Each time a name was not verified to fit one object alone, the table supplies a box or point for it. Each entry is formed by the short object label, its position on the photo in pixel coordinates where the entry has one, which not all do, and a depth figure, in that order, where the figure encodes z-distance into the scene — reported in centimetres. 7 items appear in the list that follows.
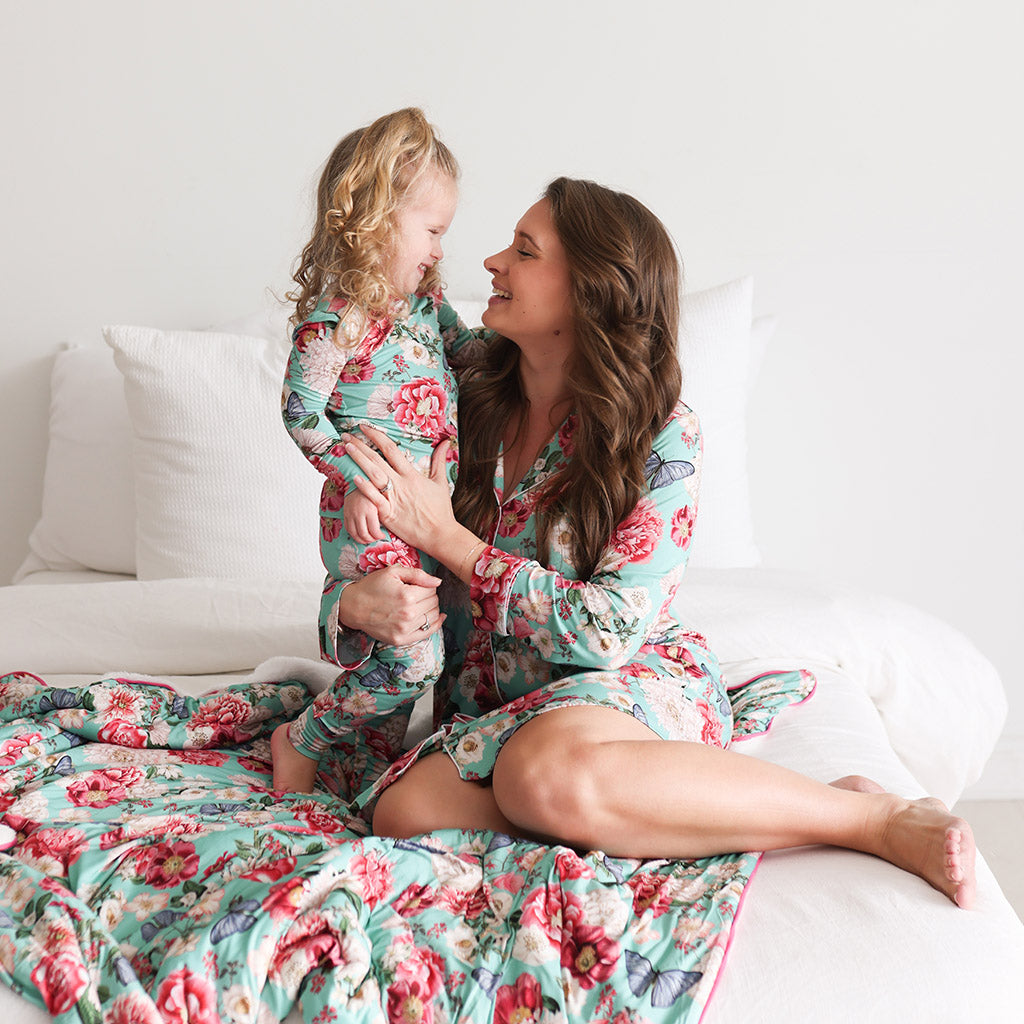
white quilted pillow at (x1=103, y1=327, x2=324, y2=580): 237
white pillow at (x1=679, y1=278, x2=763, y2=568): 255
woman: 130
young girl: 157
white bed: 109
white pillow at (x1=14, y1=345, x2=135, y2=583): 261
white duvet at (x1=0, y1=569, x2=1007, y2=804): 200
